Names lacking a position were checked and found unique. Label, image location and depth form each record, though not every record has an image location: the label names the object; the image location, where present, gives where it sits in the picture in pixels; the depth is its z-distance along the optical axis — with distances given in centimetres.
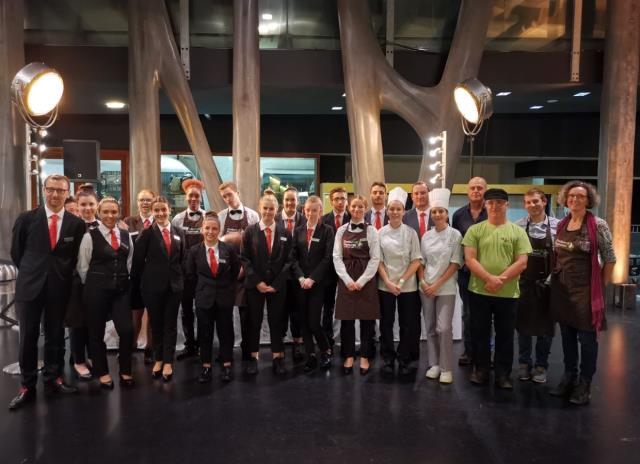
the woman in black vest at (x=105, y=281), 343
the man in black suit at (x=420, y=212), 415
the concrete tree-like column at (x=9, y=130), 573
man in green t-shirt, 341
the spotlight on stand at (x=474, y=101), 483
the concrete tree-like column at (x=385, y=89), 651
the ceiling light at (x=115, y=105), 789
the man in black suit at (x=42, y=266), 325
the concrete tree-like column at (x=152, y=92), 634
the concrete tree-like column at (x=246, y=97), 630
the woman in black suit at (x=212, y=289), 370
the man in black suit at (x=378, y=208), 444
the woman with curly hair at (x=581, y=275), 320
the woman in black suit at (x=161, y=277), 364
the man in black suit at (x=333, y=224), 421
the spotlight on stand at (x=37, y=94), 420
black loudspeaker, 561
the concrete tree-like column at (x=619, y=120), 661
